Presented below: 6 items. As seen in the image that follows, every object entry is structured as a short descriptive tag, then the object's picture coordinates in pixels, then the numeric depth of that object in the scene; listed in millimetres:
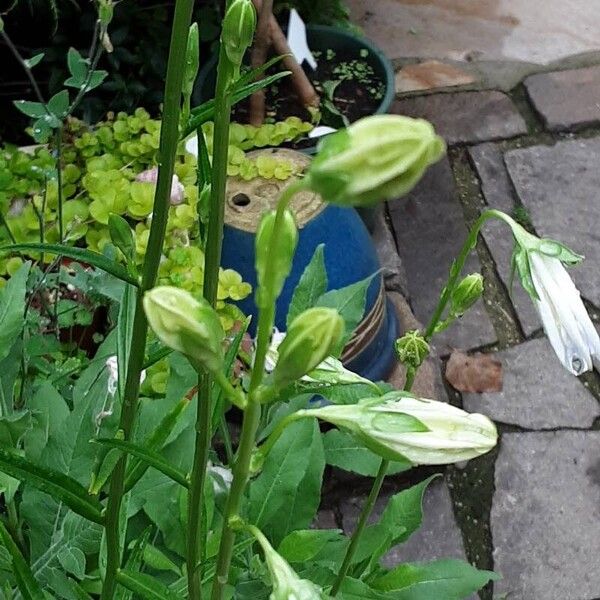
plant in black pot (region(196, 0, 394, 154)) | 1642
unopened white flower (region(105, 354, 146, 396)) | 902
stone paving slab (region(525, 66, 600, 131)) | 2182
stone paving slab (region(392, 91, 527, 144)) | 2156
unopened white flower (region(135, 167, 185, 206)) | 1280
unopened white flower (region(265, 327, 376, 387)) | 564
